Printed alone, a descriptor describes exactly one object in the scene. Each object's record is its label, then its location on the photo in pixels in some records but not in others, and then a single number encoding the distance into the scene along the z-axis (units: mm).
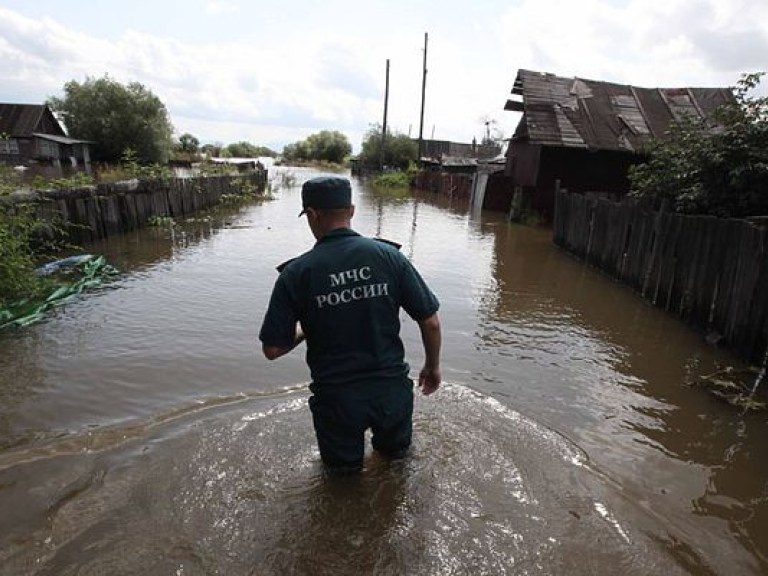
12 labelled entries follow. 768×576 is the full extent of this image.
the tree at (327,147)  87812
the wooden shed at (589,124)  17391
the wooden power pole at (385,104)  46312
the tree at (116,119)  42500
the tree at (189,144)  65375
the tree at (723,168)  7570
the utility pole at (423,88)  40572
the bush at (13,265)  6211
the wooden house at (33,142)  39375
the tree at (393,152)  57188
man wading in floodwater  2547
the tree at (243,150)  91462
